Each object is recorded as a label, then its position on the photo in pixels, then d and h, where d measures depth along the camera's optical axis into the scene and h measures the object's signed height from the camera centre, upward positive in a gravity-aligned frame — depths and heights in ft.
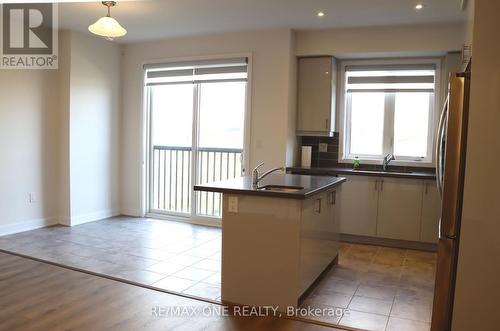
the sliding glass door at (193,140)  19.30 -0.35
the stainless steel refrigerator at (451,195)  8.76 -1.14
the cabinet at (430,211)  15.72 -2.64
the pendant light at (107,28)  12.32 +2.99
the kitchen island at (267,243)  9.98 -2.62
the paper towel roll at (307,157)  18.58 -0.91
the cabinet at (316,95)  17.65 +1.75
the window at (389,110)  17.62 +1.23
